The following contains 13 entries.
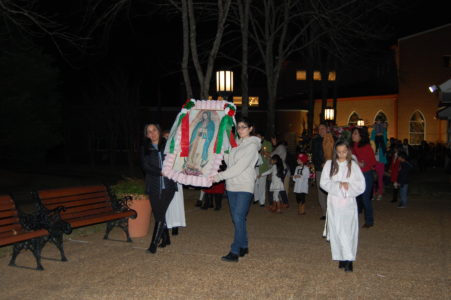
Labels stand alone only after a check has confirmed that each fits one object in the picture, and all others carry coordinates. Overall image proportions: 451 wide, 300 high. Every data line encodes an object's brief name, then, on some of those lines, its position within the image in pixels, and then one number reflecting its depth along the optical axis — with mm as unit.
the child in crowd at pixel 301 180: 12617
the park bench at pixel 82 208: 8031
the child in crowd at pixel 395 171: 14898
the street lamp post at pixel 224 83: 16192
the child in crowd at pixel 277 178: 12859
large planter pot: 9719
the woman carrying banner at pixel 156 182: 8552
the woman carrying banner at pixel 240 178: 7879
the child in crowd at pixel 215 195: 13214
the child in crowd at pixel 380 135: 15891
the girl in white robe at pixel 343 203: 7441
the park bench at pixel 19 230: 7465
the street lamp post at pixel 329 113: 31469
